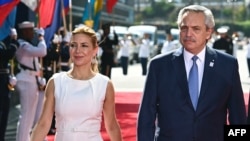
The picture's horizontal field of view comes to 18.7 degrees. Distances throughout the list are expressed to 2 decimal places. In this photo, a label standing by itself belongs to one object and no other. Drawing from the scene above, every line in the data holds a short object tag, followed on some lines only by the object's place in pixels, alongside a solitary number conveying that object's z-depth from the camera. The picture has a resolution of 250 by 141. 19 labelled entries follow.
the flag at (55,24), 11.71
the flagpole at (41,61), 10.21
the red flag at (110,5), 17.05
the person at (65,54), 12.14
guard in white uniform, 9.28
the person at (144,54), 28.33
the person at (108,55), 19.09
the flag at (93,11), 17.00
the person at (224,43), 21.85
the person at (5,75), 8.83
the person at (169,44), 25.37
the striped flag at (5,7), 9.33
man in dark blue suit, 4.68
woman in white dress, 5.10
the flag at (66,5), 14.05
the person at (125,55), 27.90
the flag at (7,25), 9.68
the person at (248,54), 24.22
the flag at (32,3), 11.26
